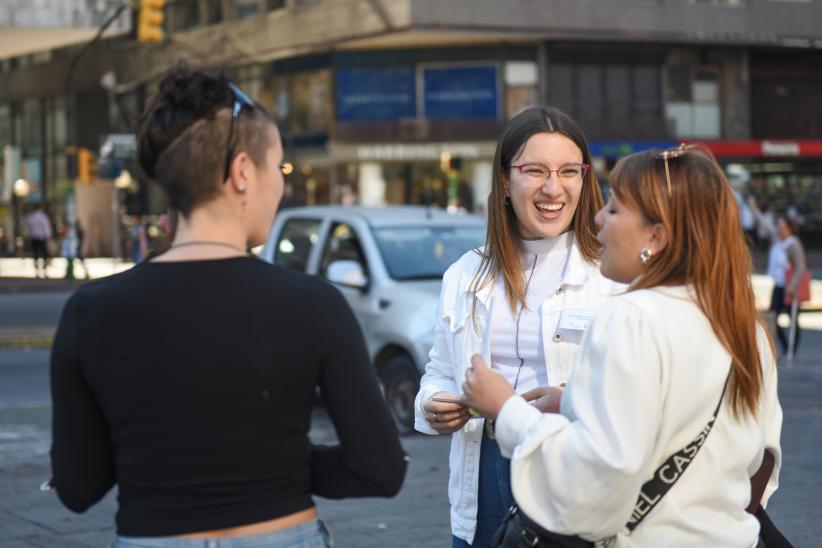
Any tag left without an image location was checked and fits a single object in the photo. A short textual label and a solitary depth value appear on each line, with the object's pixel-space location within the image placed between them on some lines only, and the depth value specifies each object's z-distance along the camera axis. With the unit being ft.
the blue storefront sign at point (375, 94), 156.56
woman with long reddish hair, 8.97
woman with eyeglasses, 12.51
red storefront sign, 162.94
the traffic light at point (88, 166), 126.93
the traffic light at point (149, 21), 89.71
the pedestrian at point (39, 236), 124.88
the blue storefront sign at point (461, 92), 156.25
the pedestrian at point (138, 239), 133.69
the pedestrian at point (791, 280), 57.67
